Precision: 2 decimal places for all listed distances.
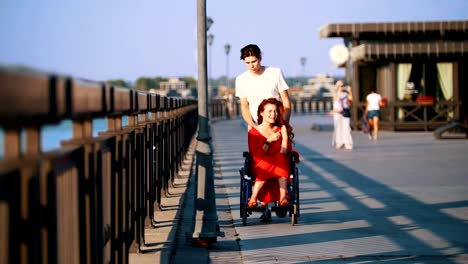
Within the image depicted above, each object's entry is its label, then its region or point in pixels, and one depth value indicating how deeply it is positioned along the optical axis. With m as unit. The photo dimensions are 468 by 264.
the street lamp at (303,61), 116.25
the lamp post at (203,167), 8.93
